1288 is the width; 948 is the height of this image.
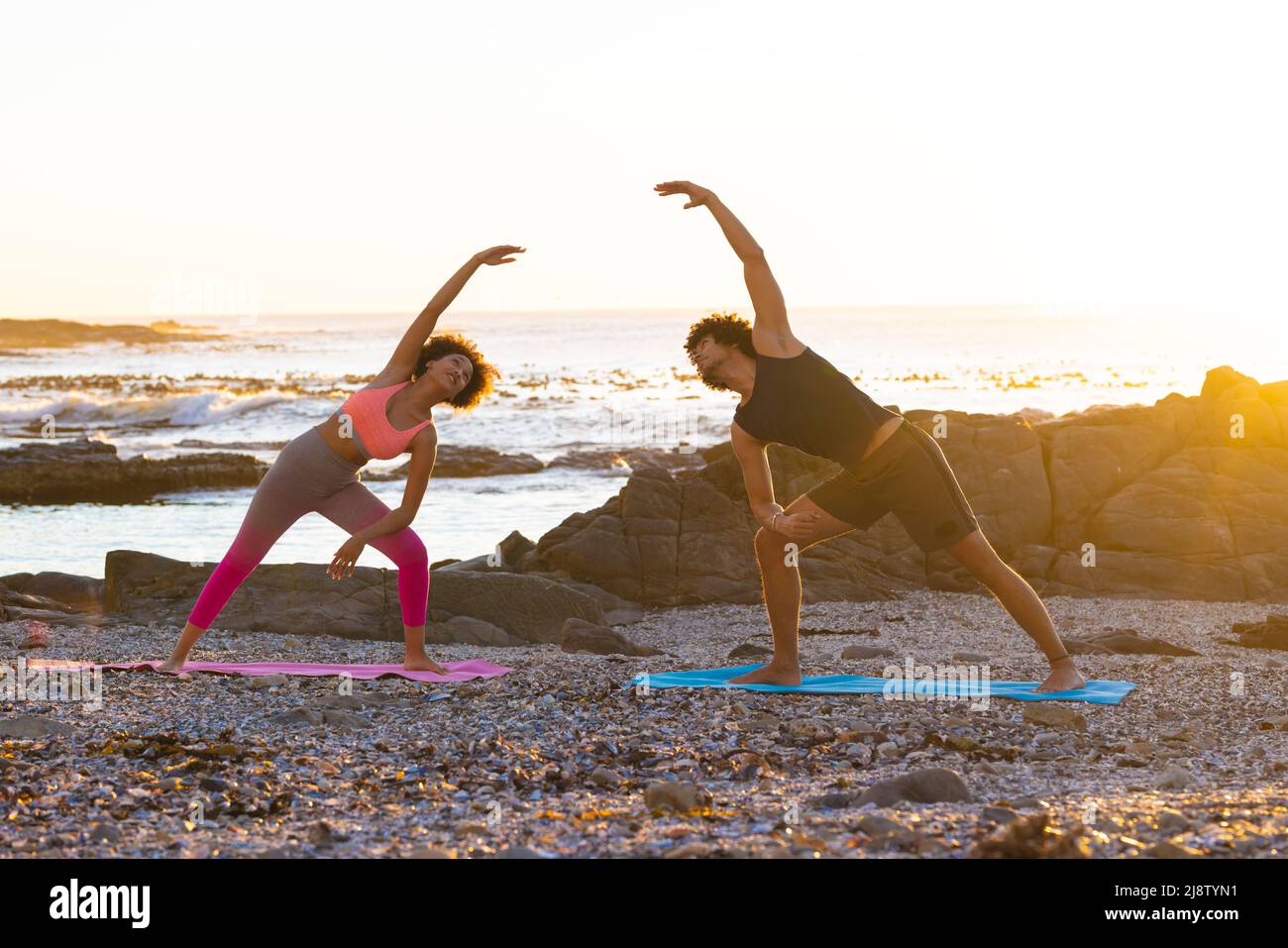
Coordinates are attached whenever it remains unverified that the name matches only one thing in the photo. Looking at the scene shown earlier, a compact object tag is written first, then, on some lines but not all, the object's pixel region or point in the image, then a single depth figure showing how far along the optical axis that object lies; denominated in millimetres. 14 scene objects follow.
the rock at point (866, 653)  8766
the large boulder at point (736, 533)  11898
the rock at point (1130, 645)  8844
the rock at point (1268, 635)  9078
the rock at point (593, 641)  9086
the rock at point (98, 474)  21484
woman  6914
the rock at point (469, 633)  9570
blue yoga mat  6562
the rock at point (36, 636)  8705
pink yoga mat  7207
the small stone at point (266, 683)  6867
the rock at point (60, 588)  11109
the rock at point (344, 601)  9656
